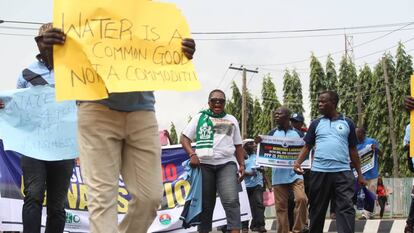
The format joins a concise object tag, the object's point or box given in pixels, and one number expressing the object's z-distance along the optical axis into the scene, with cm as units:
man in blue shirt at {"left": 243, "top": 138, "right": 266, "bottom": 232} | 1549
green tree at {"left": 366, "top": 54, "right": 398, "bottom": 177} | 4534
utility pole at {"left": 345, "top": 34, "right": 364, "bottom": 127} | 4497
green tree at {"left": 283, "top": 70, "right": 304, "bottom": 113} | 5741
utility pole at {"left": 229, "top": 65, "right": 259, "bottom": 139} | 5167
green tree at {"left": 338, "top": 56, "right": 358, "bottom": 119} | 5019
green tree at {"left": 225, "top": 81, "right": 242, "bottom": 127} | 6406
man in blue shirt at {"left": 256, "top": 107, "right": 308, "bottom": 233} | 1115
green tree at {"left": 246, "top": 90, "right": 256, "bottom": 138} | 6475
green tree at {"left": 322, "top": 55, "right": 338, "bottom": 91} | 5384
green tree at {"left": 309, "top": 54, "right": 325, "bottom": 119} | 5344
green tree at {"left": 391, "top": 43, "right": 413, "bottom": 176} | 4441
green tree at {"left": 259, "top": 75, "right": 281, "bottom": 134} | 6056
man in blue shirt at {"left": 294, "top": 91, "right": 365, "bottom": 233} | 899
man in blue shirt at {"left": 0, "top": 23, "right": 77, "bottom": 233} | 658
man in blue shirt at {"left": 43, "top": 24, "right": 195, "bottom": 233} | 504
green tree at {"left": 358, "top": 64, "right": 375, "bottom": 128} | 4864
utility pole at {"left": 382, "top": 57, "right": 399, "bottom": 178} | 3950
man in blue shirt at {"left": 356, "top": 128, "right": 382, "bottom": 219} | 1437
